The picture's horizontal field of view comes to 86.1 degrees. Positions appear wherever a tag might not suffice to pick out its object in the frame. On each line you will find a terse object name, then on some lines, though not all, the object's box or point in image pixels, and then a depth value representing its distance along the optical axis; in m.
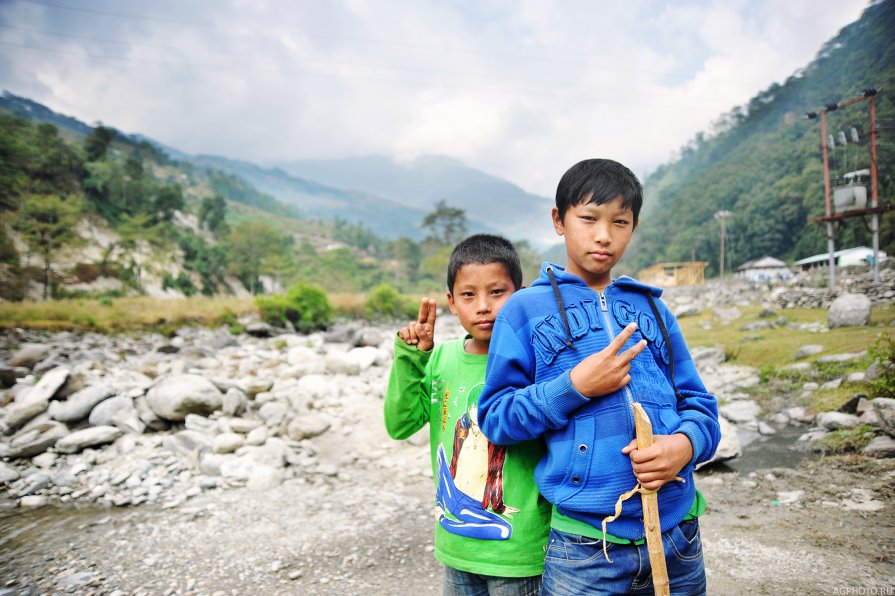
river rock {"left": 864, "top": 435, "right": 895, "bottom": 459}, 3.43
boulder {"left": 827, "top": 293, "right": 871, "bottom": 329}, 5.27
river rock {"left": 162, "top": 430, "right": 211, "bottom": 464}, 4.73
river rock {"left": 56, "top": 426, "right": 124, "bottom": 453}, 4.77
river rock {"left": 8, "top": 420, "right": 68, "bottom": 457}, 4.67
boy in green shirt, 1.32
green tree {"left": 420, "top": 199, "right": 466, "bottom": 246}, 51.25
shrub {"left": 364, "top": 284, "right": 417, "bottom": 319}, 24.53
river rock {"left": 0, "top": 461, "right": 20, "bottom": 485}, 4.28
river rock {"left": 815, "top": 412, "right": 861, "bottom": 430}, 3.96
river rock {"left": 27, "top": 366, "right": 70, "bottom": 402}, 5.46
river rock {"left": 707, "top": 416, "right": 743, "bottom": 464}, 3.99
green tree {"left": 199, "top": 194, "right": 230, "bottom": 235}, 46.47
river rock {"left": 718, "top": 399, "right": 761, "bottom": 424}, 5.09
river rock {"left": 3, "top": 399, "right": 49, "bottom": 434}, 5.14
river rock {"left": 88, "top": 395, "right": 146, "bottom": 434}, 5.12
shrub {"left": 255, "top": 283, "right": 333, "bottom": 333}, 17.02
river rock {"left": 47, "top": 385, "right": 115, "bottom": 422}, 5.21
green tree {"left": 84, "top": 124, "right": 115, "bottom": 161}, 33.22
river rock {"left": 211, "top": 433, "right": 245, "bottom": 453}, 4.74
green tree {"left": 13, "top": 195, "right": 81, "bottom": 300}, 17.81
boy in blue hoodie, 1.10
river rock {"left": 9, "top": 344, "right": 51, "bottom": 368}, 8.43
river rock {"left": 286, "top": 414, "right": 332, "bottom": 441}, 5.23
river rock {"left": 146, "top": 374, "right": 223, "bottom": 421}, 5.26
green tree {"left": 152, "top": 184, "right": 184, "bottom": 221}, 36.59
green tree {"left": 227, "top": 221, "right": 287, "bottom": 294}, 35.50
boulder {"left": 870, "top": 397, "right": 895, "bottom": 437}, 3.55
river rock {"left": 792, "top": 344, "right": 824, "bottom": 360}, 5.41
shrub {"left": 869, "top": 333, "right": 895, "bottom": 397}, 3.87
